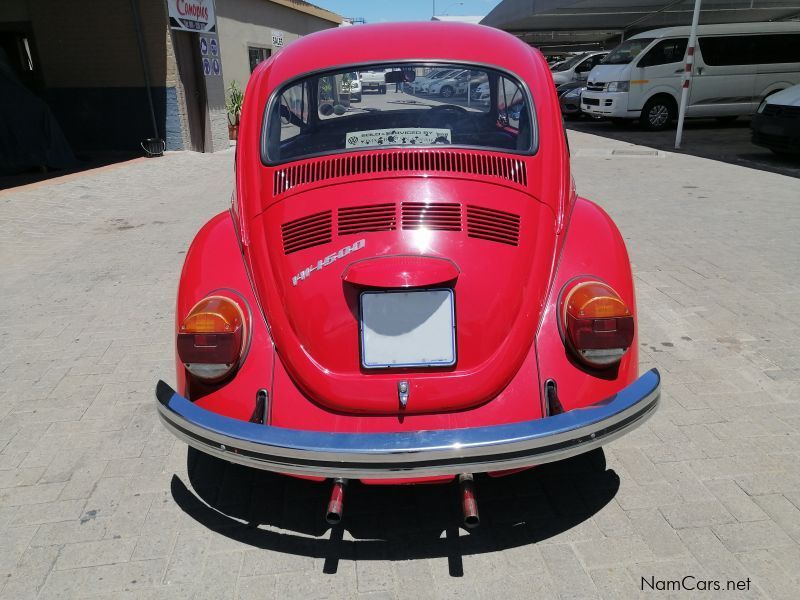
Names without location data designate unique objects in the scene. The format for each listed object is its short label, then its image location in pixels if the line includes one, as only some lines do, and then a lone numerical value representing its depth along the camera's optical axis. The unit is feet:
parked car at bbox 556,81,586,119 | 61.87
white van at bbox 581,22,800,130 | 47.60
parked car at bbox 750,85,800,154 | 32.27
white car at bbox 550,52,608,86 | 70.33
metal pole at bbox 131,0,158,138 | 39.78
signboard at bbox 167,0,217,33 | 39.78
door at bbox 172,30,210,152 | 42.55
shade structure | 69.41
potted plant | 50.65
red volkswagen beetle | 7.00
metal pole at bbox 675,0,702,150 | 37.74
